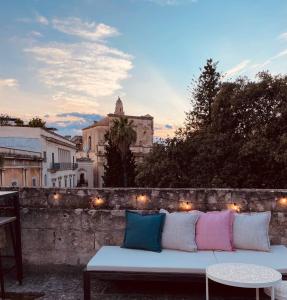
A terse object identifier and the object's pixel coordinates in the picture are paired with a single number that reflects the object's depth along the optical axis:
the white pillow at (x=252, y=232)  3.33
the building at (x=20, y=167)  15.83
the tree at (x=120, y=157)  23.74
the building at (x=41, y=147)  20.75
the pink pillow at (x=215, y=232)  3.35
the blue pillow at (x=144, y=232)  3.37
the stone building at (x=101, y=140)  37.01
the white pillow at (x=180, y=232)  3.37
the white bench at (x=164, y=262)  2.90
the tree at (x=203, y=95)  17.77
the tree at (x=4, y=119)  24.98
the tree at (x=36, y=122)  31.08
